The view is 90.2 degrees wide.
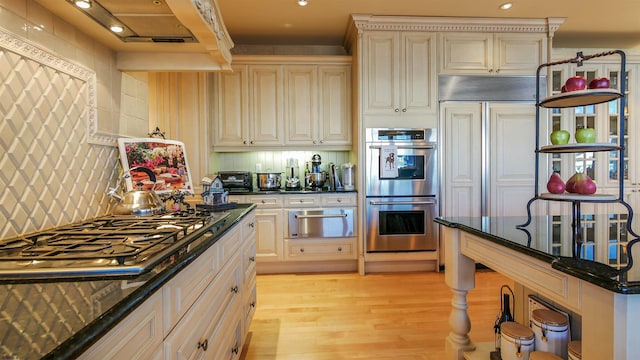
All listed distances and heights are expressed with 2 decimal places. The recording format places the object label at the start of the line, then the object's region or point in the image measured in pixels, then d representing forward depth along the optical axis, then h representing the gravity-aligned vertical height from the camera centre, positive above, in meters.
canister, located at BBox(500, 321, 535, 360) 1.33 -0.70
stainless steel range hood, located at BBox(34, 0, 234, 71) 1.32 +0.72
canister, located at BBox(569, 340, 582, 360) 1.10 -0.62
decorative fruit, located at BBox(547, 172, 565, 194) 1.29 -0.04
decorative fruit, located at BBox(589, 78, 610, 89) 1.21 +0.35
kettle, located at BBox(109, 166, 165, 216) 1.61 -0.14
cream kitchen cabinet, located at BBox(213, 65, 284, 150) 3.65 +0.80
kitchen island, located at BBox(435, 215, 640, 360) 0.79 -0.32
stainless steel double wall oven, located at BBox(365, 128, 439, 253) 3.37 -0.13
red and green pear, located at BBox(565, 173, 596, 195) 1.20 -0.04
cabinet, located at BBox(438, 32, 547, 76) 3.45 +1.34
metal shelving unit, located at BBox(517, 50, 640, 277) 1.12 +0.11
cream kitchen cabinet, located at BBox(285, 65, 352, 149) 3.69 +0.83
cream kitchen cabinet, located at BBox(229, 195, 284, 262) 3.40 -0.54
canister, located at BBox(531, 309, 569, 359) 1.29 -0.65
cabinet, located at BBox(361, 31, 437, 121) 3.38 +1.08
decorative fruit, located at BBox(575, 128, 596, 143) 1.27 +0.16
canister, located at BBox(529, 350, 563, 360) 1.24 -0.71
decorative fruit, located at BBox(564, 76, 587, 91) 1.25 +0.36
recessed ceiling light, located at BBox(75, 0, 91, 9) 1.29 +0.71
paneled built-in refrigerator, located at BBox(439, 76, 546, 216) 3.44 +0.36
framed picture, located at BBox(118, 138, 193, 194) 1.89 +0.09
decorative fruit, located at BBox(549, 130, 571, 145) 1.34 +0.16
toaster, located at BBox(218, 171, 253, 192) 3.57 -0.04
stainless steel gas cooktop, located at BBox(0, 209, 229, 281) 0.77 -0.21
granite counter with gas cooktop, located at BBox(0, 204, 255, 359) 0.50 -0.25
